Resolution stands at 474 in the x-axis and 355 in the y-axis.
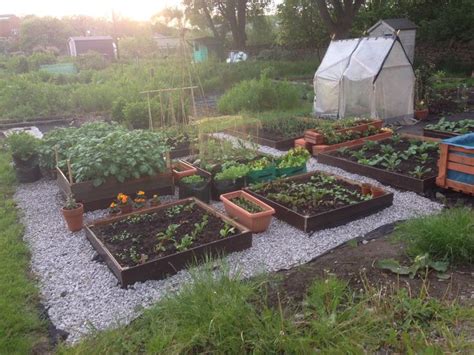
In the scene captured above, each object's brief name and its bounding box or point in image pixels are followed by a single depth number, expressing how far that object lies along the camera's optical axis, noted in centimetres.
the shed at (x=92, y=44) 3328
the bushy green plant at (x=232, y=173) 569
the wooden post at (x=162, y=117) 844
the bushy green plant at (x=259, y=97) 1073
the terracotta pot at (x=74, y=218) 484
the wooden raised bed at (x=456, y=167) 500
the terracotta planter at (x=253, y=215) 461
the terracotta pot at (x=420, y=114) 998
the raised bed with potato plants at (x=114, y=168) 531
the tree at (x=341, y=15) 1720
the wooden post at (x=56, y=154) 600
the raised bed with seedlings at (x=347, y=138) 733
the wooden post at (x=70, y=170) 529
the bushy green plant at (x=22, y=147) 669
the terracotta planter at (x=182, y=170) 604
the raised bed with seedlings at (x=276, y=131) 809
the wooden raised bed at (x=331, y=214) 465
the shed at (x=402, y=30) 1540
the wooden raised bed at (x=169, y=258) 373
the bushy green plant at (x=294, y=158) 616
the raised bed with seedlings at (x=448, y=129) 733
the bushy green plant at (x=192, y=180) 556
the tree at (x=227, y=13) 2544
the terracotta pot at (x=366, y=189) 525
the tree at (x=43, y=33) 3847
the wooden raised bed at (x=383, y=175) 552
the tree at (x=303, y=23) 2142
